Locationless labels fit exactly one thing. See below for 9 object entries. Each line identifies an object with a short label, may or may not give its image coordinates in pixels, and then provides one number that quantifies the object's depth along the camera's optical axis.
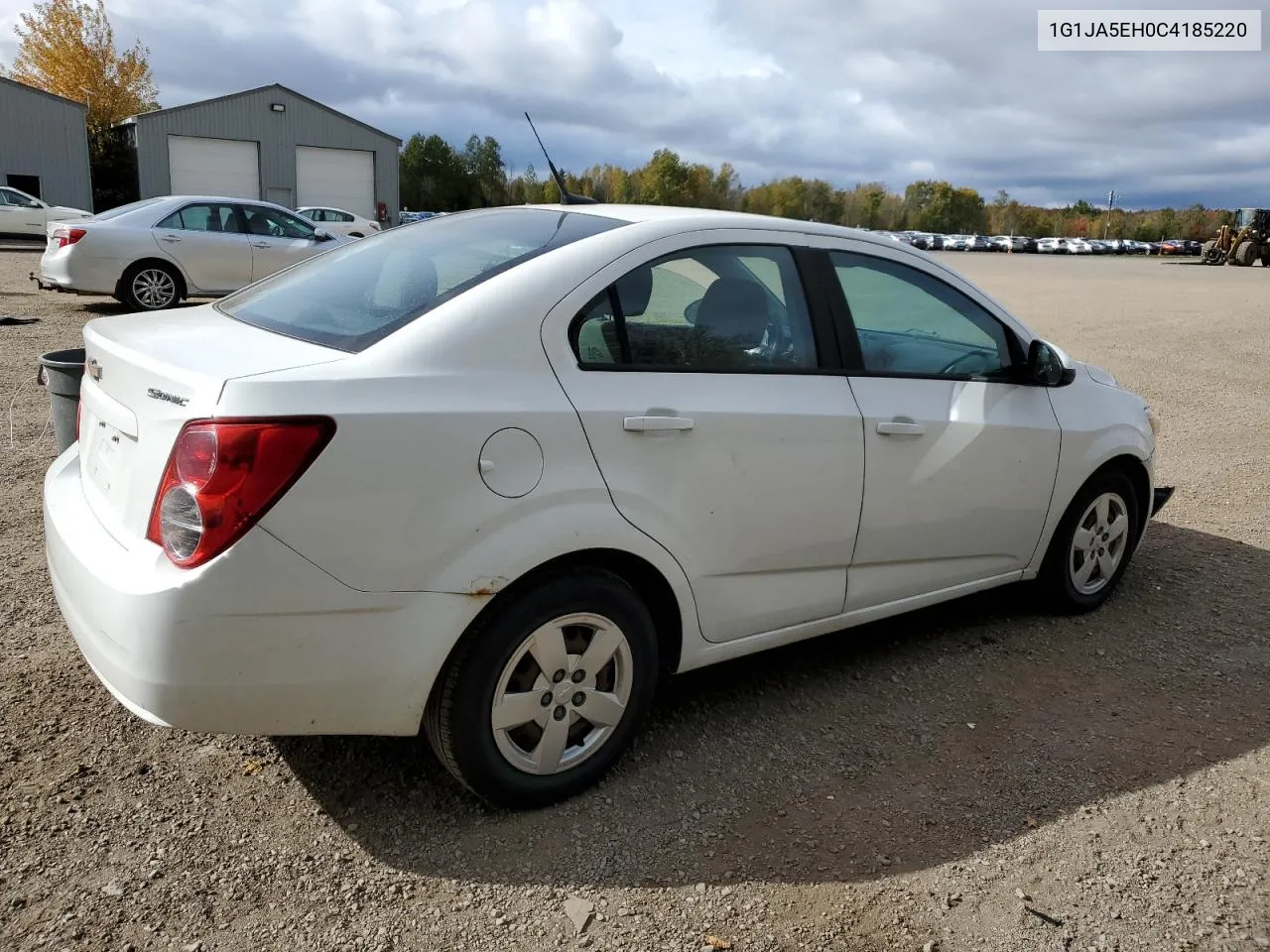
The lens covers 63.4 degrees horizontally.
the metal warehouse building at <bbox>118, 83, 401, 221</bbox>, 37.75
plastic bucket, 4.30
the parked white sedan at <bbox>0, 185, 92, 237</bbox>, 27.12
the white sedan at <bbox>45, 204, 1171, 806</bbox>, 2.42
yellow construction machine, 41.09
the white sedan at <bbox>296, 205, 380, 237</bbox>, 25.67
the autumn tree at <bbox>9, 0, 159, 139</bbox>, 50.28
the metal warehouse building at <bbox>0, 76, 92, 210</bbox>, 35.31
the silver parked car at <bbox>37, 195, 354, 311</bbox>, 12.12
